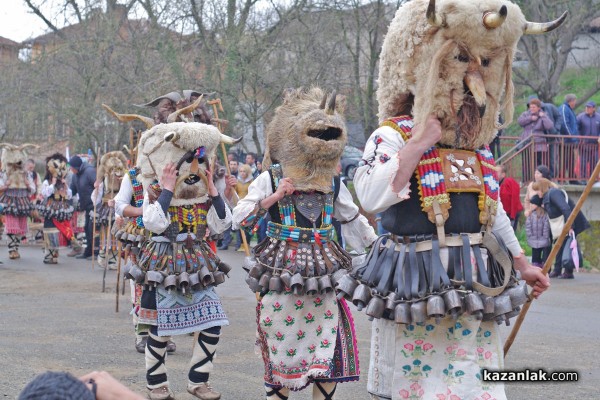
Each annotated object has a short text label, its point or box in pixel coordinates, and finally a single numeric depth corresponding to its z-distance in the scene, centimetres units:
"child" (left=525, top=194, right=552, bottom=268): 1487
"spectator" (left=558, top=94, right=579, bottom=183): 1898
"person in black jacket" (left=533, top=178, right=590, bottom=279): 1469
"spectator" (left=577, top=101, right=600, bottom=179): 1906
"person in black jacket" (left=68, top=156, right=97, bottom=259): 1823
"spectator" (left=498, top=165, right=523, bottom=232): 1636
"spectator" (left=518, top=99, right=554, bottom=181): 1864
